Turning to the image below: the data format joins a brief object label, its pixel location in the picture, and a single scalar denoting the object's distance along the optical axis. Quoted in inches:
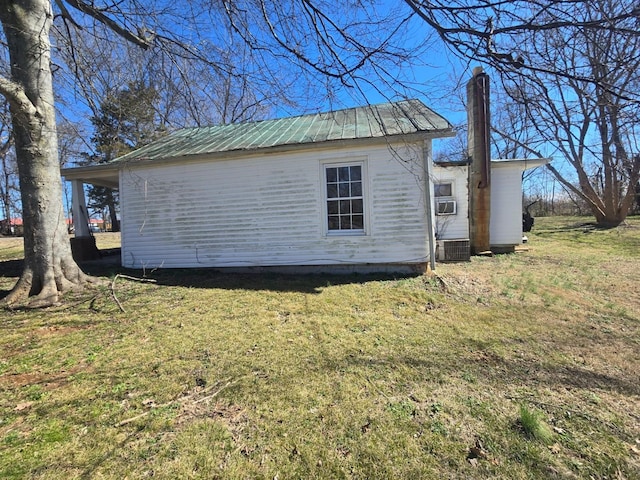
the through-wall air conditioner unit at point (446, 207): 426.9
